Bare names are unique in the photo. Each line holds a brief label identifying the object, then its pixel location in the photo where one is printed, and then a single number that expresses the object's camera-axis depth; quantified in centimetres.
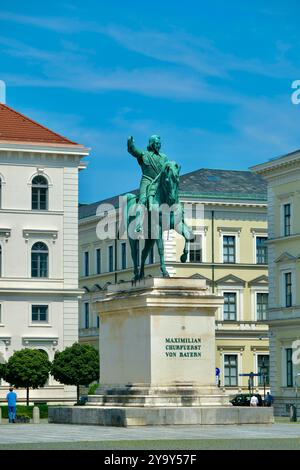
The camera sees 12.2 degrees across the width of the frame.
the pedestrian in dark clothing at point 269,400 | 7720
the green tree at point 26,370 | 7175
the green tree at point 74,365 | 7362
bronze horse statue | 3988
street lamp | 9328
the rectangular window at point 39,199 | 8306
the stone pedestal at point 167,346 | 3834
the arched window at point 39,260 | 8238
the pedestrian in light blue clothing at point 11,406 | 5494
